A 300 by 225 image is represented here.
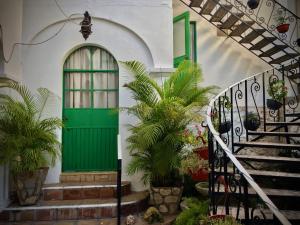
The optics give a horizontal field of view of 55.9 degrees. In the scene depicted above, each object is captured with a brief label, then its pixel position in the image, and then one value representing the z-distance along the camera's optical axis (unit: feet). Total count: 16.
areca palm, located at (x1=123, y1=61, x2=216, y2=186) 15.98
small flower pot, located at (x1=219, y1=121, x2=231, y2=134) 15.18
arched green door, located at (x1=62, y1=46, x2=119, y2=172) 19.39
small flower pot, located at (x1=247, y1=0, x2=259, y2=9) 22.66
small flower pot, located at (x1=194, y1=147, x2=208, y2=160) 16.85
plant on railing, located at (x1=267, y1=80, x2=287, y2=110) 18.26
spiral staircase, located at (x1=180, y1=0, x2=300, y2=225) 11.44
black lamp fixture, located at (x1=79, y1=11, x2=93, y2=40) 17.39
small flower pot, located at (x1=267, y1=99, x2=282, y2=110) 18.22
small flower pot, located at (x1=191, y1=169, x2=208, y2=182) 16.58
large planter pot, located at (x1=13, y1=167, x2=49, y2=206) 15.76
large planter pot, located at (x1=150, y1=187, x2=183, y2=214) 16.24
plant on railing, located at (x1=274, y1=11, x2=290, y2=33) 22.98
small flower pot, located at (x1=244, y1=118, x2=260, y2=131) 16.89
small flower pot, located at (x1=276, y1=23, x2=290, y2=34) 22.92
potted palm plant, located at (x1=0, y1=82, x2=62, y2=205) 15.46
